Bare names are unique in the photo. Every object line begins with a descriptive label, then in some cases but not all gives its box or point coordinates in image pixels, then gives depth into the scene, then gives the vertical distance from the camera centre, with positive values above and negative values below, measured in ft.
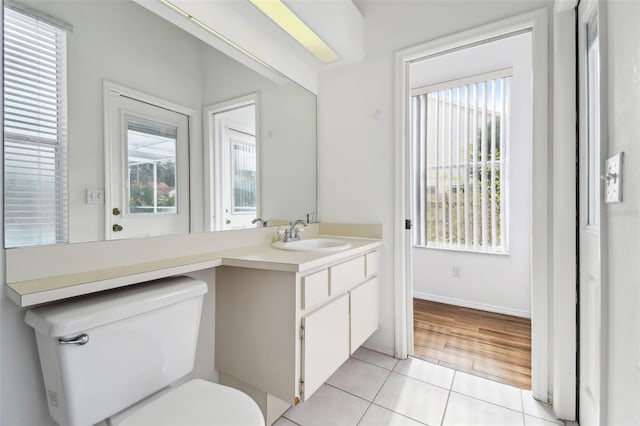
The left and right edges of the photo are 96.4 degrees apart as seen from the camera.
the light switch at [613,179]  2.33 +0.27
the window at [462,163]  9.04 +1.61
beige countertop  2.68 -0.72
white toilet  2.69 -1.59
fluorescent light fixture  5.02 +3.62
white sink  5.41 -0.68
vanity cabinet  4.04 -1.78
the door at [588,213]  3.97 -0.04
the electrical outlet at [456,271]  9.60 -2.03
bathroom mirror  3.29 +1.73
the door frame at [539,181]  4.99 +0.53
